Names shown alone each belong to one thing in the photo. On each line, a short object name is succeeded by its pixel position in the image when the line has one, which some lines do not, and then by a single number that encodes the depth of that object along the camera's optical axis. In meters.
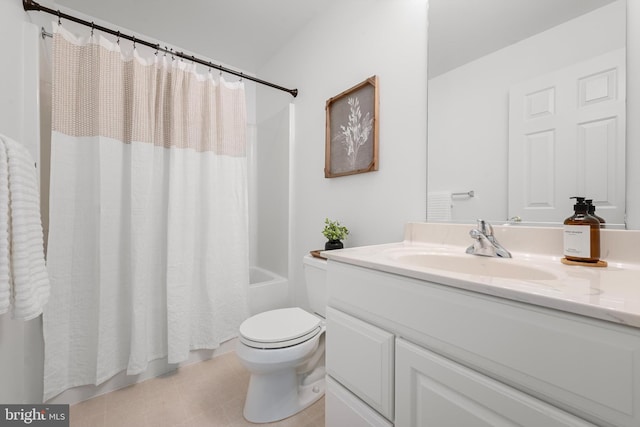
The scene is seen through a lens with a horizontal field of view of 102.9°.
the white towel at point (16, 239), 0.68
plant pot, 1.49
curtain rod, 1.15
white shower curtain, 1.28
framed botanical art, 1.40
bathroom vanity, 0.41
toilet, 1.15
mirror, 0.79
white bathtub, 1.92
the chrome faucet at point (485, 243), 0.89
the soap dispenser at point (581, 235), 0.72
